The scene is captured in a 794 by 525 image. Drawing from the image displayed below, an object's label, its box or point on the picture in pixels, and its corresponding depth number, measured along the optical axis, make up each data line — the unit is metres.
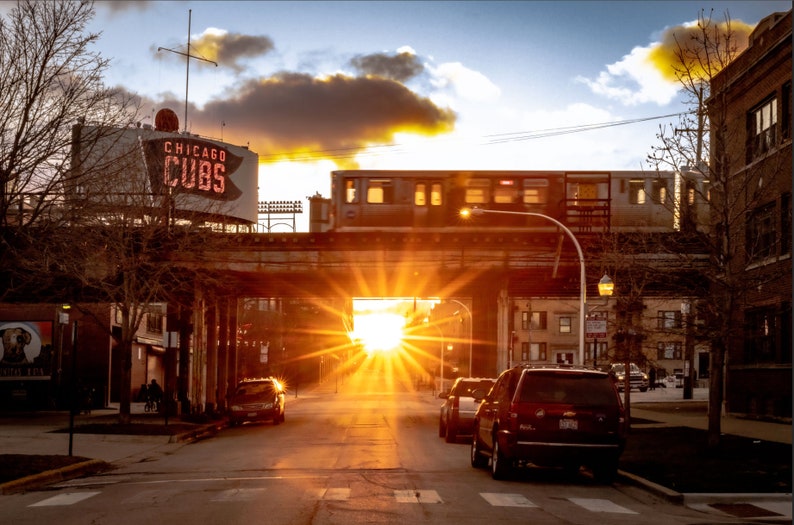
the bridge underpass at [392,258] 43.97
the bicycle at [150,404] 48.17
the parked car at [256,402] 37.25
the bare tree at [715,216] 20.45
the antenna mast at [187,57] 66.69
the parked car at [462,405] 26.45
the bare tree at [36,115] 15.87
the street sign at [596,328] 26.23
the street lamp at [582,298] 29.83
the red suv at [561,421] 16.36
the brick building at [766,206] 31.70
